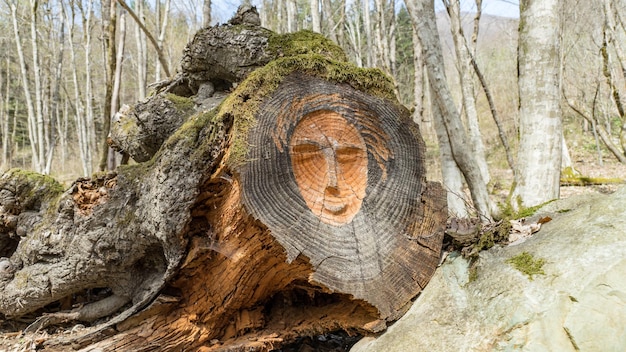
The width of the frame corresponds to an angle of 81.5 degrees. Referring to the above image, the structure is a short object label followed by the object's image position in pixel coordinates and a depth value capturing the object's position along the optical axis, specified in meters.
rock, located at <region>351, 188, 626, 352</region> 1.38
